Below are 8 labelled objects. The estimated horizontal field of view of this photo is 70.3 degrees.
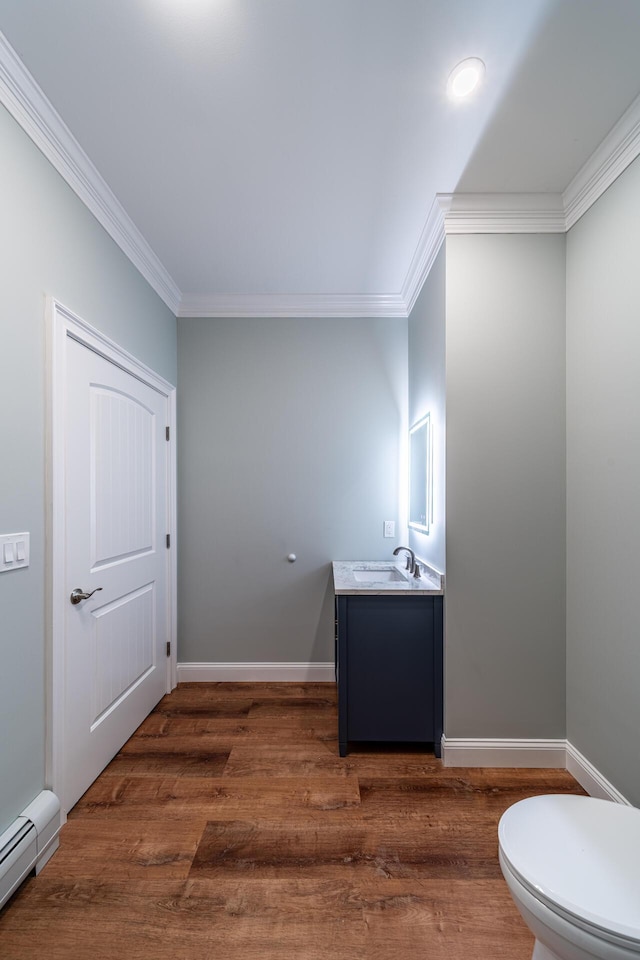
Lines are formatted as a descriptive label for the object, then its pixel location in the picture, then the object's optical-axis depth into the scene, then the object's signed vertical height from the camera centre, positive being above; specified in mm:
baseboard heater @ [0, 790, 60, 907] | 1390 -1183
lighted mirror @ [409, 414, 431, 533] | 2512 +15
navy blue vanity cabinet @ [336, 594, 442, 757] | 2213 -934
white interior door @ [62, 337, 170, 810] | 1857 -396
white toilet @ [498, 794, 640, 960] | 896 -862
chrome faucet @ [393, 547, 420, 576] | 2664 -496
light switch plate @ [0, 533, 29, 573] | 1433 -239
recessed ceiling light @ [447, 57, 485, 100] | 1439 +1307
